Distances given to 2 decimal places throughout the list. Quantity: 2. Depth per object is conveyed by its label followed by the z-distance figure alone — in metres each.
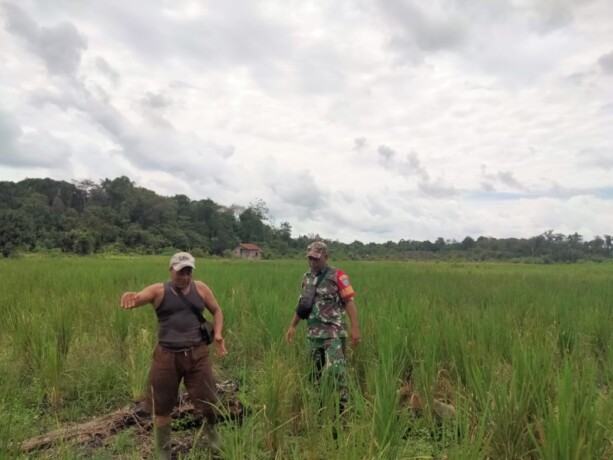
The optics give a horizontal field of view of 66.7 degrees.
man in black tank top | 3.38
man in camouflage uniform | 4.19
